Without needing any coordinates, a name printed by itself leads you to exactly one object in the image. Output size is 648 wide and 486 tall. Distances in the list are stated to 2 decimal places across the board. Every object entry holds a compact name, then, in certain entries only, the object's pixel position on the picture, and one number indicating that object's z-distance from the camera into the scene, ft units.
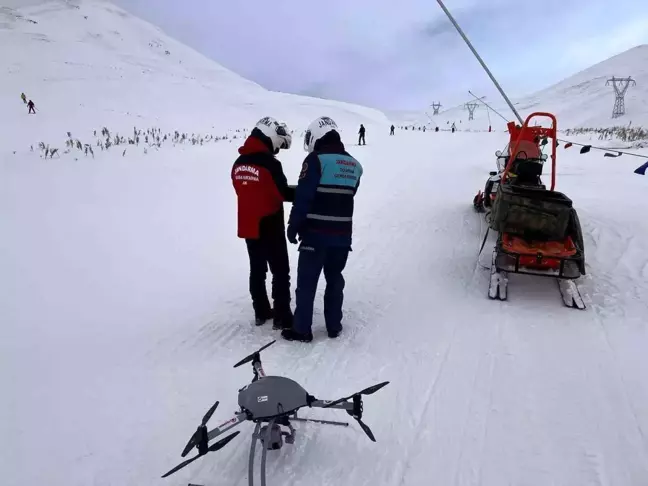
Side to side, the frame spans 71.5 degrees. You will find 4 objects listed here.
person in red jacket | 13.69
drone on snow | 8.94
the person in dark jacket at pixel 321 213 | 12.94
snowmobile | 17.31
